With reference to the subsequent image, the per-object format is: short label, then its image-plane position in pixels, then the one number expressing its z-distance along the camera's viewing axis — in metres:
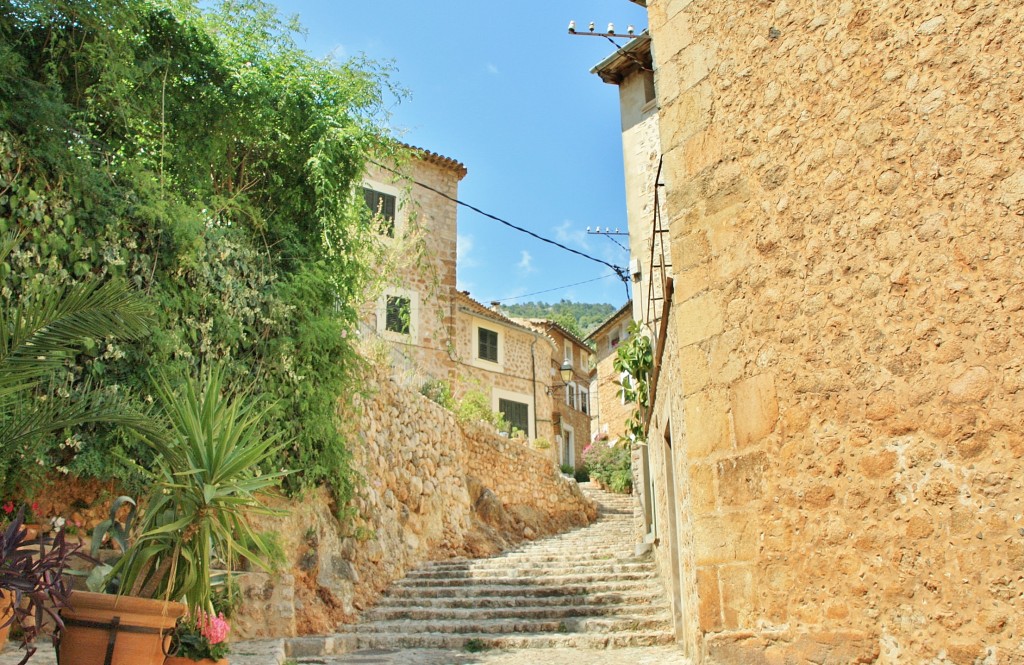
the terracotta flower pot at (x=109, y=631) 3.89
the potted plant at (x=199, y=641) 4.32
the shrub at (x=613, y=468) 19.98
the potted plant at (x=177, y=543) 3.91
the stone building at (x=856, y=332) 3.04
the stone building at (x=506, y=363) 21.73
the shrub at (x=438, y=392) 14.20
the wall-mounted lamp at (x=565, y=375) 20.75
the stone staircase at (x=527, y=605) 7.78
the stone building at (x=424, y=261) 18.05
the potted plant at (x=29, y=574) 3.38
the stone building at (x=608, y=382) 26.65
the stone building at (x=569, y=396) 26.23
